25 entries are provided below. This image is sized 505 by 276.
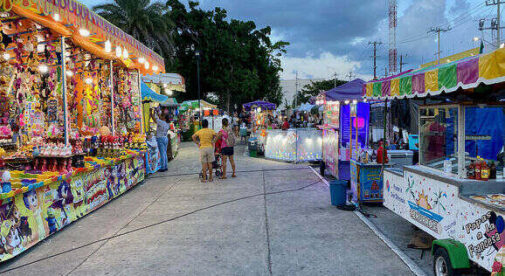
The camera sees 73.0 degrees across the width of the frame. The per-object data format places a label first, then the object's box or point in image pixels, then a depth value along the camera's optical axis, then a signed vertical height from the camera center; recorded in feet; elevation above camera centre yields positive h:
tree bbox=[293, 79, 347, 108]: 263.62 +30.21
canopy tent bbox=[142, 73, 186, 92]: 54.29 +7.57
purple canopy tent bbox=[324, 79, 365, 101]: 32.19 +3.13
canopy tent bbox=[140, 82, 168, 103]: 44.50 +4.34
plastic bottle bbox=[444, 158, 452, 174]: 14.21 -1.79
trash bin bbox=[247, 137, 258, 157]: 53.01 -3.29
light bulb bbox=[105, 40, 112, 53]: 25.71 +6.25
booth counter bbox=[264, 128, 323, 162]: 44.47 -2.60
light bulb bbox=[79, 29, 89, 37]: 22.19 +6.31
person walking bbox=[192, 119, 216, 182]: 32.39 -1.58
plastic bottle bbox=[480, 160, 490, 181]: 12.76 -1.84
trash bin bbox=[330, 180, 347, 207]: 23.20 -4.60
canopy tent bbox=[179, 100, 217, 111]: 99.91 +6.35
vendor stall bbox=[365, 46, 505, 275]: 10.79 -1.80
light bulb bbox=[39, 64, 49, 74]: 24.36 +4.32
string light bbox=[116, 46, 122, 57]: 27.78 +6.33
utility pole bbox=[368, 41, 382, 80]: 187.83 +37.77
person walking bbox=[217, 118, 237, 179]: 34.83 -1.71
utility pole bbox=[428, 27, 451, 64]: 137.62 +37.79
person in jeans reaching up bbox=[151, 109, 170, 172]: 39.62 -1.06
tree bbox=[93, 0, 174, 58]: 93.25 +30.16
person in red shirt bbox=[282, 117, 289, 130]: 56.24 -0.09
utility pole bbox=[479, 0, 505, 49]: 85.57 +28.03
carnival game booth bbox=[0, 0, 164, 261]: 16.65 +0.45
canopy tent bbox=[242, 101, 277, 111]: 84.64 +5.25
